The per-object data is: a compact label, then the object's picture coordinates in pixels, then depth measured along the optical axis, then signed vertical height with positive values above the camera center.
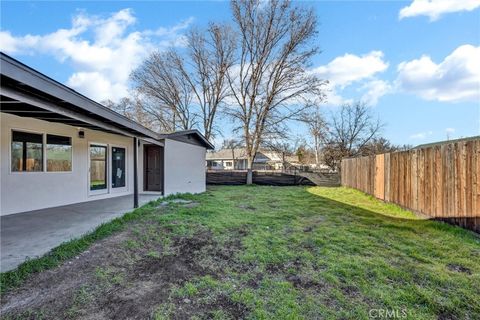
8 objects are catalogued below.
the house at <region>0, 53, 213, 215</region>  3.56 +0.33
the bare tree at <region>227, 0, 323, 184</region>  16.55 +6.40
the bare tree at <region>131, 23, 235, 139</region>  19.89 +6.36
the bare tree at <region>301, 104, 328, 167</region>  17.19 +2.59
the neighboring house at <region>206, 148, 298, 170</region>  39.31 +0.30
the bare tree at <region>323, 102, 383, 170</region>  20.47 +2.30
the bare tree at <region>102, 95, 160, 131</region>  21.86 +4.30
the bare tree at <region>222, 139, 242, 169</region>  18.68 +1.29
